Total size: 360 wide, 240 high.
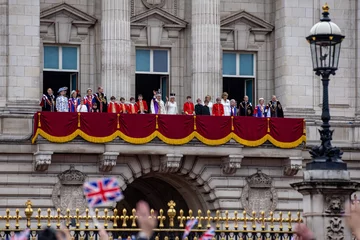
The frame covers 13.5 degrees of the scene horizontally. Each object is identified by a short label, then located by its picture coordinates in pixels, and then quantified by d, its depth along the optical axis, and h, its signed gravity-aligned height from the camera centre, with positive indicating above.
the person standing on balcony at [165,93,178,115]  59.41 +0.04
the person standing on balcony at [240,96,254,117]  60.38 -0.02
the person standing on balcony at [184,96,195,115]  59.56 +0.04
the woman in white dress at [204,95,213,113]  59.44 +0.29
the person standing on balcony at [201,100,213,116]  59.34 -0.08
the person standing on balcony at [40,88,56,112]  58.09 +0.22
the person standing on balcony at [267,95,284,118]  60.25 -0.04
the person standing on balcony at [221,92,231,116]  59.84 +0.19
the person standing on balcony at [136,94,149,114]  59.16 +0.11
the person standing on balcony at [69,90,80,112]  57.88 +0.20
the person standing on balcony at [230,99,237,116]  60.03 +0.00
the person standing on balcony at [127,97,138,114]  58.44 +0.03
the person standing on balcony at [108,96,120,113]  58.06 +0.07
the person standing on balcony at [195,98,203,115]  59.28 +0.00
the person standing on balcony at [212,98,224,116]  59.38 -0.04
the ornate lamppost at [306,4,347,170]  35.03 +1.09
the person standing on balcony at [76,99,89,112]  57.75 -0.01
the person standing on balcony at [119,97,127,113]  58.16 +0.07
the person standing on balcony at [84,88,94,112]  57.88 +0.30
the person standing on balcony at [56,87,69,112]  57.75 +0.18
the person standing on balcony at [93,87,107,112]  58.06 +0.30
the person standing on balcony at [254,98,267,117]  60.19 -0.08
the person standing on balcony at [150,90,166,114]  59.34 +0.11
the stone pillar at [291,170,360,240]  34.59 -2.09
